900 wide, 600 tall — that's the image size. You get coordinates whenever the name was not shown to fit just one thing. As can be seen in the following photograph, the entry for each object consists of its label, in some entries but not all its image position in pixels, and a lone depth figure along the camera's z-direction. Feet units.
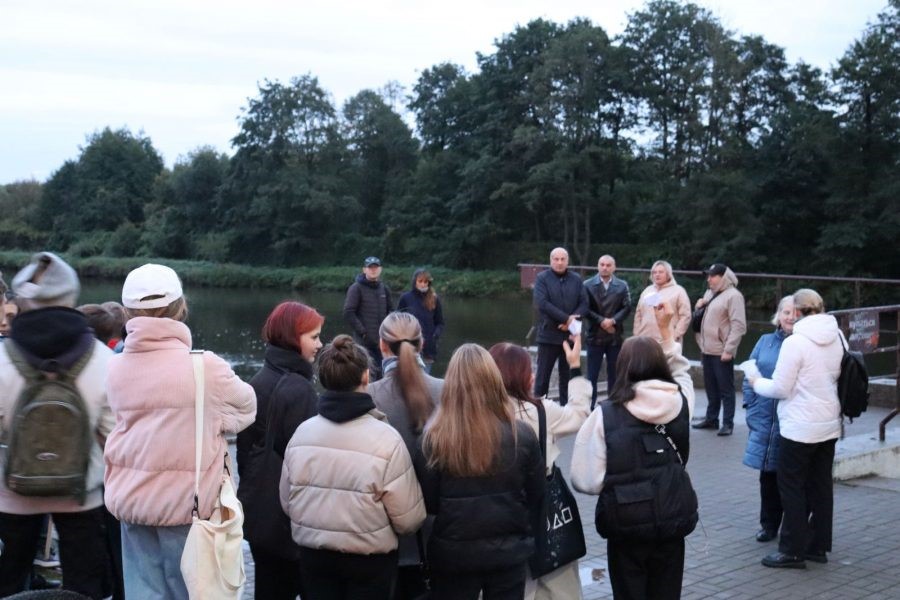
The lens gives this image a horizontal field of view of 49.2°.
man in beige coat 33.24
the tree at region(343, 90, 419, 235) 237.04
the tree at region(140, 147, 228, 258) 247.29
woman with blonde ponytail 14.40
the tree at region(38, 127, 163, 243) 268.41
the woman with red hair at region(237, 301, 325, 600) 14.19
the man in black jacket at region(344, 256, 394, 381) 36.17
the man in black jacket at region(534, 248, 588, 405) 35.09
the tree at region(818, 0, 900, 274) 140.46
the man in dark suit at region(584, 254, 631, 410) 35.83
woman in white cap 12.47
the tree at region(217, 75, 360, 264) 226.17
